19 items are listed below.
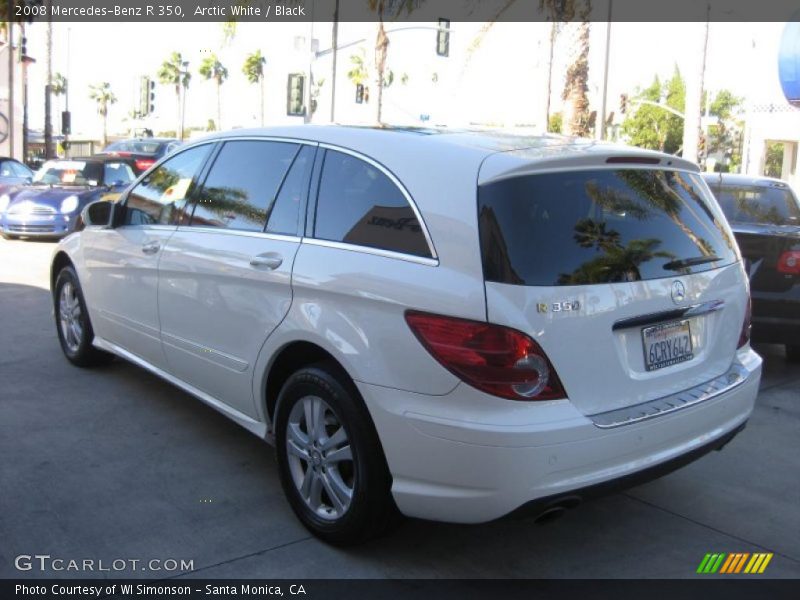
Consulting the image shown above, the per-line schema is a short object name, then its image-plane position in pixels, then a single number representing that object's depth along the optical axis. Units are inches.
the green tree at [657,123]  2962.6
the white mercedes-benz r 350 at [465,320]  117.5
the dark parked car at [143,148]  846.2
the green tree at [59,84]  4076.8
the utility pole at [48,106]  1268.5
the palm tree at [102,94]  4015.8
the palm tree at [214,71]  2962.6
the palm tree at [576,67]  569.0
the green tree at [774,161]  1568.5
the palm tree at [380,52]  824.1
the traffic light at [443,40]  884.0
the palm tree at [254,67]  2701.8
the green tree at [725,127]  3095.5
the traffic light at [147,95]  1123.3
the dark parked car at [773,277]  250.4
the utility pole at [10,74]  1118.4
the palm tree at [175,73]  3046.3
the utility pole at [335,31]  1022.4
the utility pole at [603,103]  881.5
